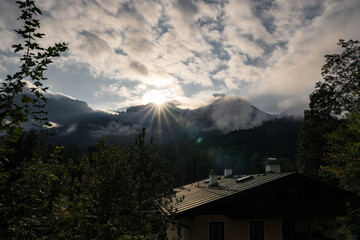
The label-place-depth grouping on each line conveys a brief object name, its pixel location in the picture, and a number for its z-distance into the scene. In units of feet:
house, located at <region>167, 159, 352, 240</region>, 38.24
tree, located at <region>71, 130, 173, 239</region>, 12.17
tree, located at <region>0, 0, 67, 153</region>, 9.52
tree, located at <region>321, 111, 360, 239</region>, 55.77
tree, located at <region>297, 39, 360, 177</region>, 75.56
